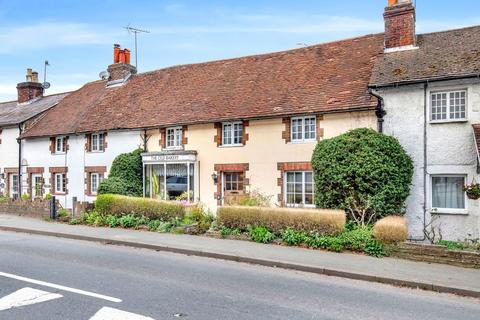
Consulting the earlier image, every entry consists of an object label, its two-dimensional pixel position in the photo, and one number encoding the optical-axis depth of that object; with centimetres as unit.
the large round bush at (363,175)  1281
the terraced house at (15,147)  2567
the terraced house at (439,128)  1338
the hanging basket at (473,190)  1113
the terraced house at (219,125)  1625
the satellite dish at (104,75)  2620
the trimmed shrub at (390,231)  1050
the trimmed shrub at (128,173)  1962
